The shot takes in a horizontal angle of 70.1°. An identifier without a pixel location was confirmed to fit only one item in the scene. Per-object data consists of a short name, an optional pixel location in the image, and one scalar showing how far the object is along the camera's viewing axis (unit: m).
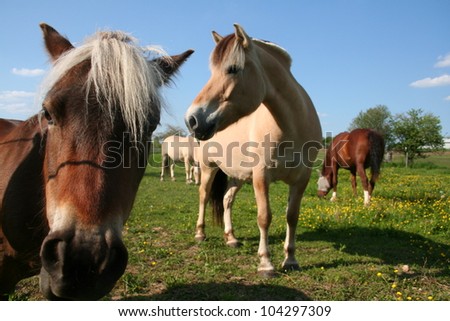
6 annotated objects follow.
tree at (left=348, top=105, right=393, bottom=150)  55.32
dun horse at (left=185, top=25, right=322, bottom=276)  3.46
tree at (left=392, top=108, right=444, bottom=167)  32.91
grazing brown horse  9.98
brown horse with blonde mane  1.57
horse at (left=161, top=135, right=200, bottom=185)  17.55
